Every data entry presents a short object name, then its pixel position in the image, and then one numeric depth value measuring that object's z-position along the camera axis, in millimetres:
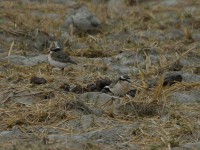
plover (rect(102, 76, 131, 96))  18578
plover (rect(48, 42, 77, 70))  22109
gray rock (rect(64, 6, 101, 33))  28856
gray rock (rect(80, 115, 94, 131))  16141
